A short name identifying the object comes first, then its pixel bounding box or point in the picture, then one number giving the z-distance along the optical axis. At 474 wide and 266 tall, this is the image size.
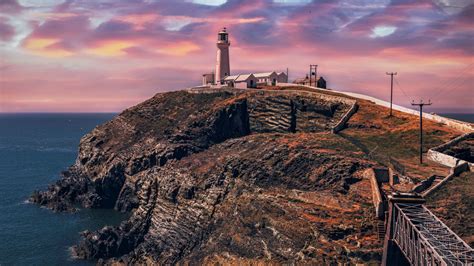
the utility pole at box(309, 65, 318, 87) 119.00
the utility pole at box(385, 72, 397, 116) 89.97
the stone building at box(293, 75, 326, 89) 121.90
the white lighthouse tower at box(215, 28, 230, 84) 129.43
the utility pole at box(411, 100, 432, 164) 68.42
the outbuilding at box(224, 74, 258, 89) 115.19
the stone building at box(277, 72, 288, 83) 126.19
